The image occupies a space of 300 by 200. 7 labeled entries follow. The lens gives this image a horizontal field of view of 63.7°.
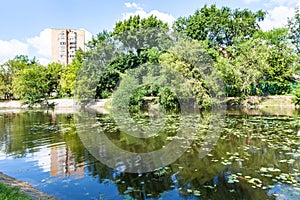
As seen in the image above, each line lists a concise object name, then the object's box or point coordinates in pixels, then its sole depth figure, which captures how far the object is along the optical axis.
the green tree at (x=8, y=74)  33.31
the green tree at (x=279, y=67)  25.03
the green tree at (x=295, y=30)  27.77
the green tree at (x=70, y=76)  31.02
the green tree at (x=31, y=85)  30.44
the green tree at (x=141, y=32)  29.42
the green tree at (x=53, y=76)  34.12
